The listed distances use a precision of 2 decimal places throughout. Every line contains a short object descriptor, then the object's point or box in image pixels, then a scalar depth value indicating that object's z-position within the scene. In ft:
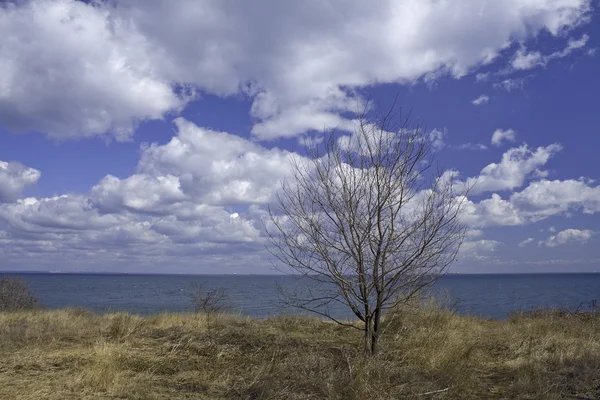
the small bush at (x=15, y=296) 83.58
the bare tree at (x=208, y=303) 50.16
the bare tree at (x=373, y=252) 30.81
